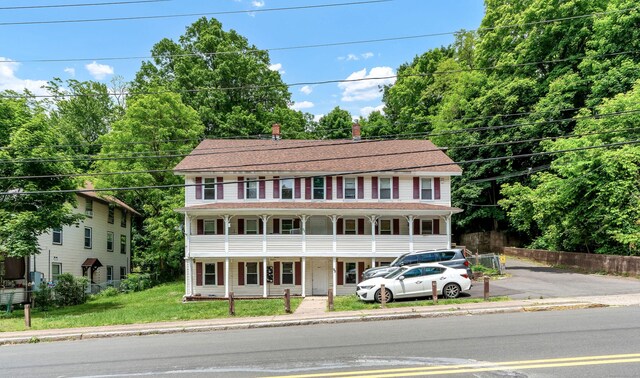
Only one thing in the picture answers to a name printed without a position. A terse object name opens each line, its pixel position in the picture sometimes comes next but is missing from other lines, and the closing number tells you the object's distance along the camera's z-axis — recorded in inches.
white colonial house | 1040.2
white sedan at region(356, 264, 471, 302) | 708.0
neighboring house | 1156.5
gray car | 787.3
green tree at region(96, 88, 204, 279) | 1343.5
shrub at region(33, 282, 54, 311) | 973.8
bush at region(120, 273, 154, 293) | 1291.8
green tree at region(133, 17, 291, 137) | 1927.9
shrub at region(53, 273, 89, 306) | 1010.7
